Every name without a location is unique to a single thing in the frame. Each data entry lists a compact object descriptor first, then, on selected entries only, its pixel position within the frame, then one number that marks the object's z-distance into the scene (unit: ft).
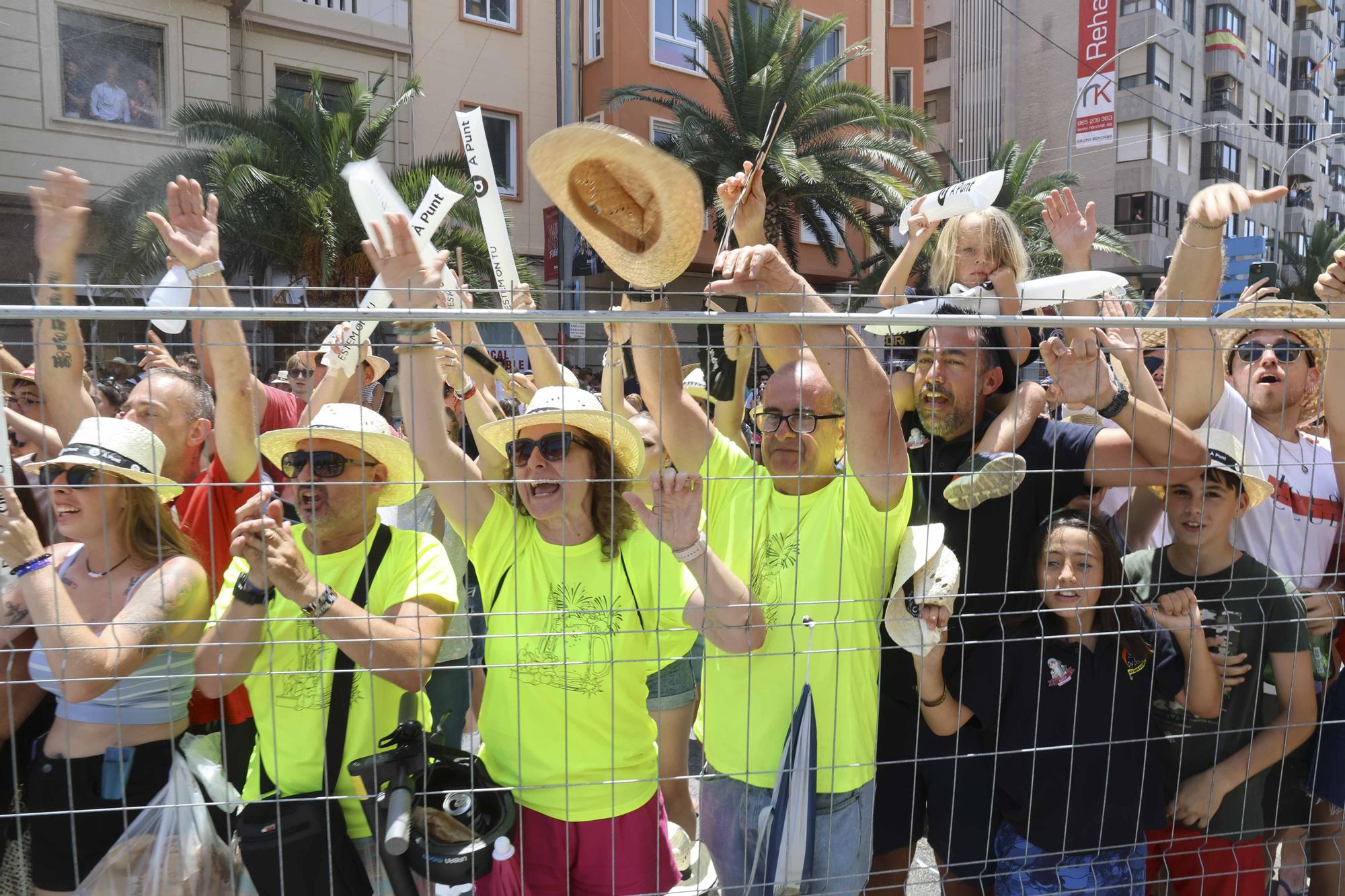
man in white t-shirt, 8.39
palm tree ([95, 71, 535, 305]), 39.40
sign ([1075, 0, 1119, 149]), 77.00
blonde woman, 6.53
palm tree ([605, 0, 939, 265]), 52.44
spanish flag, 117.19
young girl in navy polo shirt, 7.66
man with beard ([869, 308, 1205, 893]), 7.94
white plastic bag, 6.45
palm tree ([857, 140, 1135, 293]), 63.26
